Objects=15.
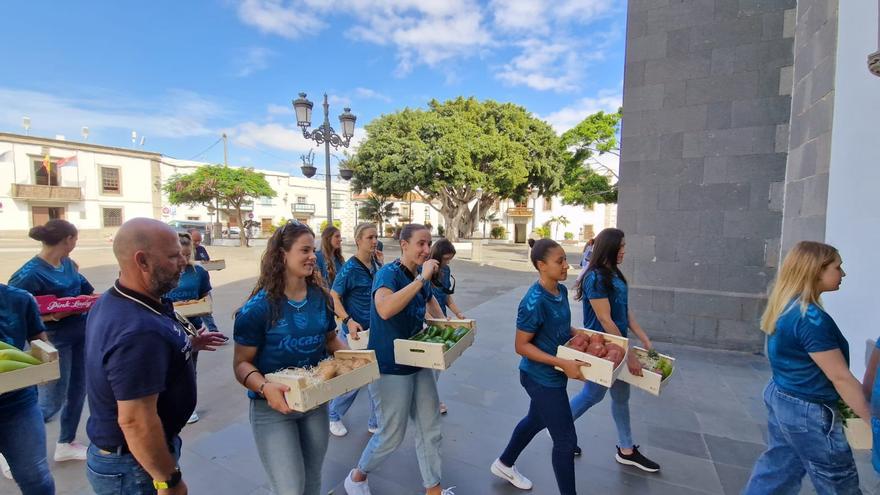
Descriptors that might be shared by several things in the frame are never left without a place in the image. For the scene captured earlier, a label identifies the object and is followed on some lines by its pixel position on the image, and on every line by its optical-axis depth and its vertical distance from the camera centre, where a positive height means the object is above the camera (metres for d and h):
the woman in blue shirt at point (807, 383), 1.85 -0.75
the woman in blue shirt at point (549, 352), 2.35 -0.79
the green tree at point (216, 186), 23.98 +1.82
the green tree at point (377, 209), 37.12 +0.84
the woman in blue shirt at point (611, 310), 2.96 -0.67
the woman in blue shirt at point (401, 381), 2.44 -1.01
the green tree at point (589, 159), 15.11 +2.50
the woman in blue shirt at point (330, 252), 4.51 -0.39
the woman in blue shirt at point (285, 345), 1.92 -0.64
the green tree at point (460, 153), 19.95 +3.38
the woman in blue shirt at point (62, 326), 2.98 -0.85
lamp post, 11.22 +2.33
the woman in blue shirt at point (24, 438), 1.96 -1.11
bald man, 1.35 -0.54
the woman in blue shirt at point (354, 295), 3.54 -0.70
